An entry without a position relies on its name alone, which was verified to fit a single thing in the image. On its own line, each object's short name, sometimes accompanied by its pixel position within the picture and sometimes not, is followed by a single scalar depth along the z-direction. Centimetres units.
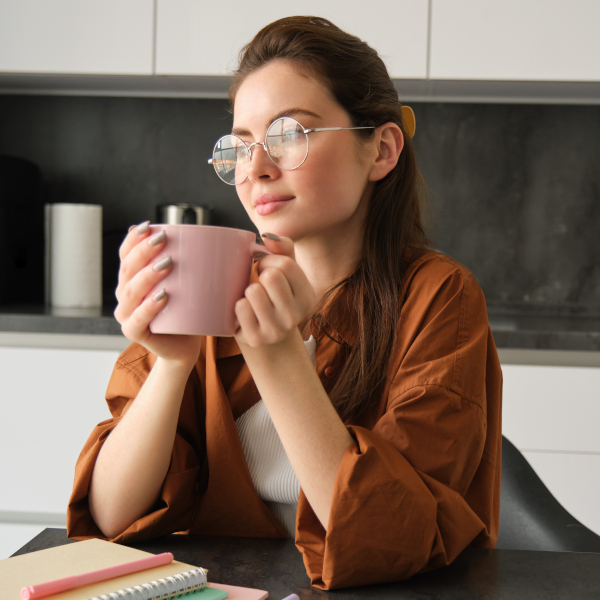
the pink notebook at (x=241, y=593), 50
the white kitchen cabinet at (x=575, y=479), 180
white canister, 212
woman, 60
